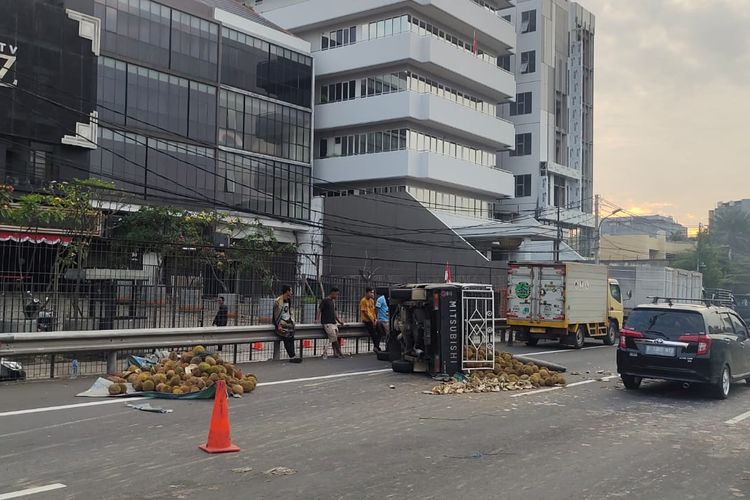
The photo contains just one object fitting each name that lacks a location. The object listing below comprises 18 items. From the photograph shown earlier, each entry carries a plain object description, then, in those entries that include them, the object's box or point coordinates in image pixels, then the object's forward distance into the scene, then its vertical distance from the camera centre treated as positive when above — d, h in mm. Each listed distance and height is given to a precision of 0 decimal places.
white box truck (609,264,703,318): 44500 +547
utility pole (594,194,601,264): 43800 +4468
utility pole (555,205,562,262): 46288 +3124
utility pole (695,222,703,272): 76250 +4337
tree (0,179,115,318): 23719 +2359
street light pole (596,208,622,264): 43803 +3968
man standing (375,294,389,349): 17859 -769
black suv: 11633 -980
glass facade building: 37562 +11525
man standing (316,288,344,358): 16422 -827
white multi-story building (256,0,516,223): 53500 +15365
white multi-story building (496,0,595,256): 71562 +18602
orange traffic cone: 7320 -1556
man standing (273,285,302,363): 15297 -743
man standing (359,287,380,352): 17672 -803
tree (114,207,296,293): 15062 +2310
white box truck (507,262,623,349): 21859 -448
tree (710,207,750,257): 106250 +9417
